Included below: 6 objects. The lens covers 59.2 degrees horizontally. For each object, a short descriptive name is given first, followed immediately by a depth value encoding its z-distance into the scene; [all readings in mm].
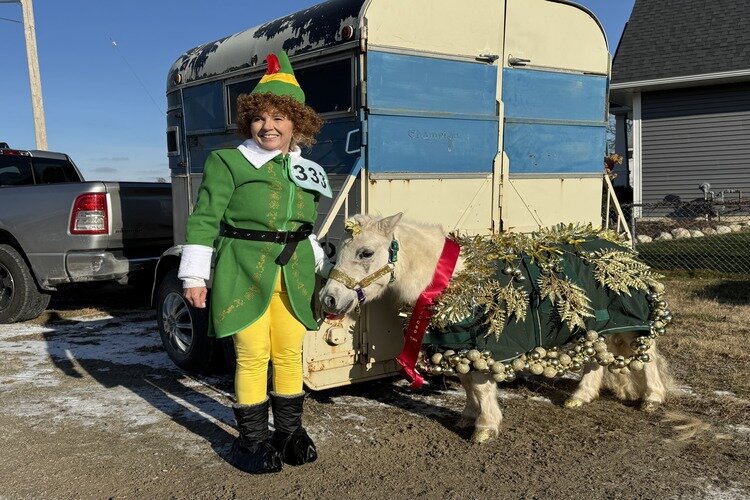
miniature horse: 3520
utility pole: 13898
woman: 3234
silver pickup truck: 6746
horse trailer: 4207
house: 13953
